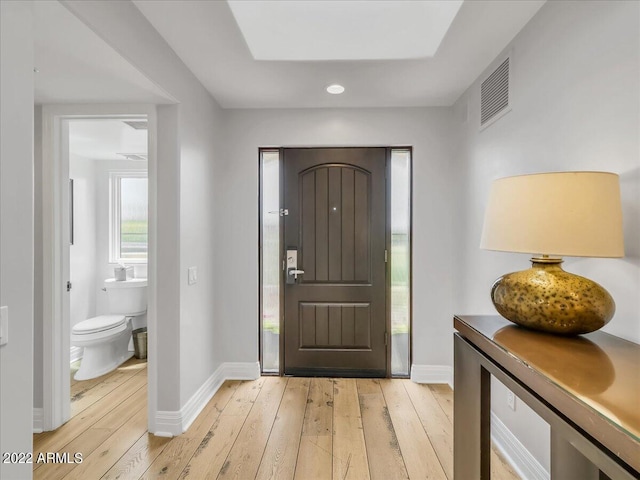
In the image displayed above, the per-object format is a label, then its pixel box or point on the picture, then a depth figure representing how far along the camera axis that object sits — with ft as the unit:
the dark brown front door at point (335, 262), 9.84
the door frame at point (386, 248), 9.85
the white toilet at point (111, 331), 9.84
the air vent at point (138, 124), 8.83
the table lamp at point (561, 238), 3.34
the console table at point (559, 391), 2.17
